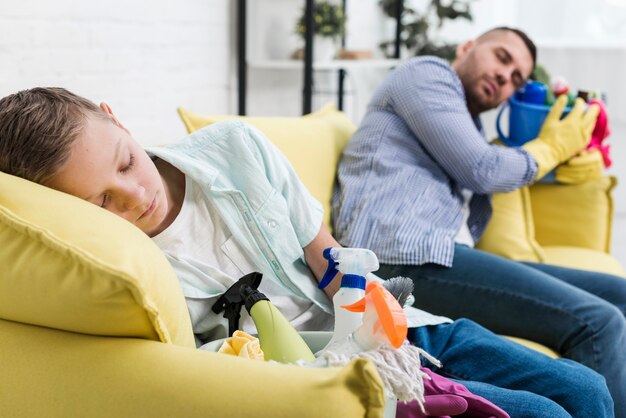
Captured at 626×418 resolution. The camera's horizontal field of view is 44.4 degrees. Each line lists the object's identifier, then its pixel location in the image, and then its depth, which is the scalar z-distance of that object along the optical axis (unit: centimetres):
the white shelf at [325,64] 316
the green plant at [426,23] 394
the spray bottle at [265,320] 100
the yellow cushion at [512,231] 214
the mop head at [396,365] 87
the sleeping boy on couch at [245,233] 111
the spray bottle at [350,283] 100
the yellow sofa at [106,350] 80
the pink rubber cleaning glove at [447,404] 100
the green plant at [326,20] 329
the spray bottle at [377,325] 89
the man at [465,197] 168
